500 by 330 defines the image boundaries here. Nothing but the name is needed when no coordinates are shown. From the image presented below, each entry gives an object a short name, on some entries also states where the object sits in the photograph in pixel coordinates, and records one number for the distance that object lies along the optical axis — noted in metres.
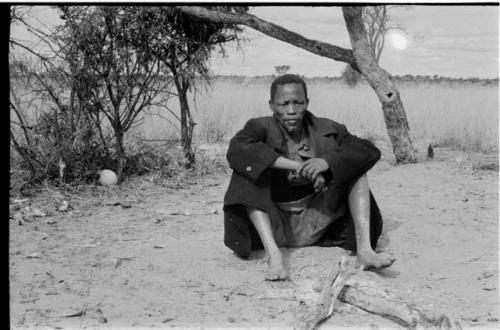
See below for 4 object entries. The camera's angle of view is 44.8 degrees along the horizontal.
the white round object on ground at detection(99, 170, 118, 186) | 6.47
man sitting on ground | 3.73
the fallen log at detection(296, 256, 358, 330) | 3.03
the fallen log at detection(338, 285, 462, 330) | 2.82
